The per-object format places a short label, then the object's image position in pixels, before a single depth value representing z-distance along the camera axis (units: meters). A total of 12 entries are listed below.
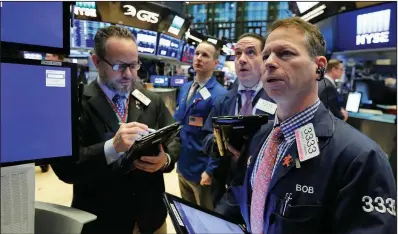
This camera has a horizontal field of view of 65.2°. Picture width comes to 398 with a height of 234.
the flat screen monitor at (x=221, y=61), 16.52
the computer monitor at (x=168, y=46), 10.14
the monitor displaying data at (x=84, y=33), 7.84
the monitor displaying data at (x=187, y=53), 12.65
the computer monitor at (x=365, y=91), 6.21
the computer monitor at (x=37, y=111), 1.01
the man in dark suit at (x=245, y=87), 2.25
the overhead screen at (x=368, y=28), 5.04
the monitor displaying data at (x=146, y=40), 9.33
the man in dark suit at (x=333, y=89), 3.65
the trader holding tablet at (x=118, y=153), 1.64
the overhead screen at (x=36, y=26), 1.05
